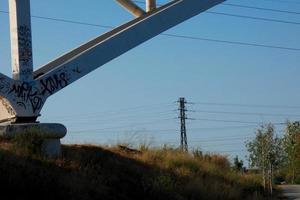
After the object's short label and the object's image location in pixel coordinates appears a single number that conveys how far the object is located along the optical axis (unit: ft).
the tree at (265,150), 149.69
